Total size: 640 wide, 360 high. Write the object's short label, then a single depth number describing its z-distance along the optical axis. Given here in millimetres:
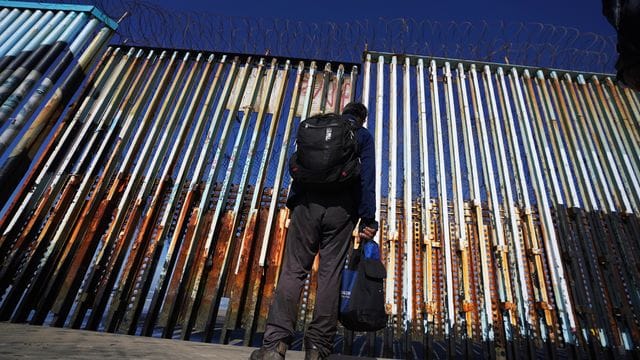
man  1888
